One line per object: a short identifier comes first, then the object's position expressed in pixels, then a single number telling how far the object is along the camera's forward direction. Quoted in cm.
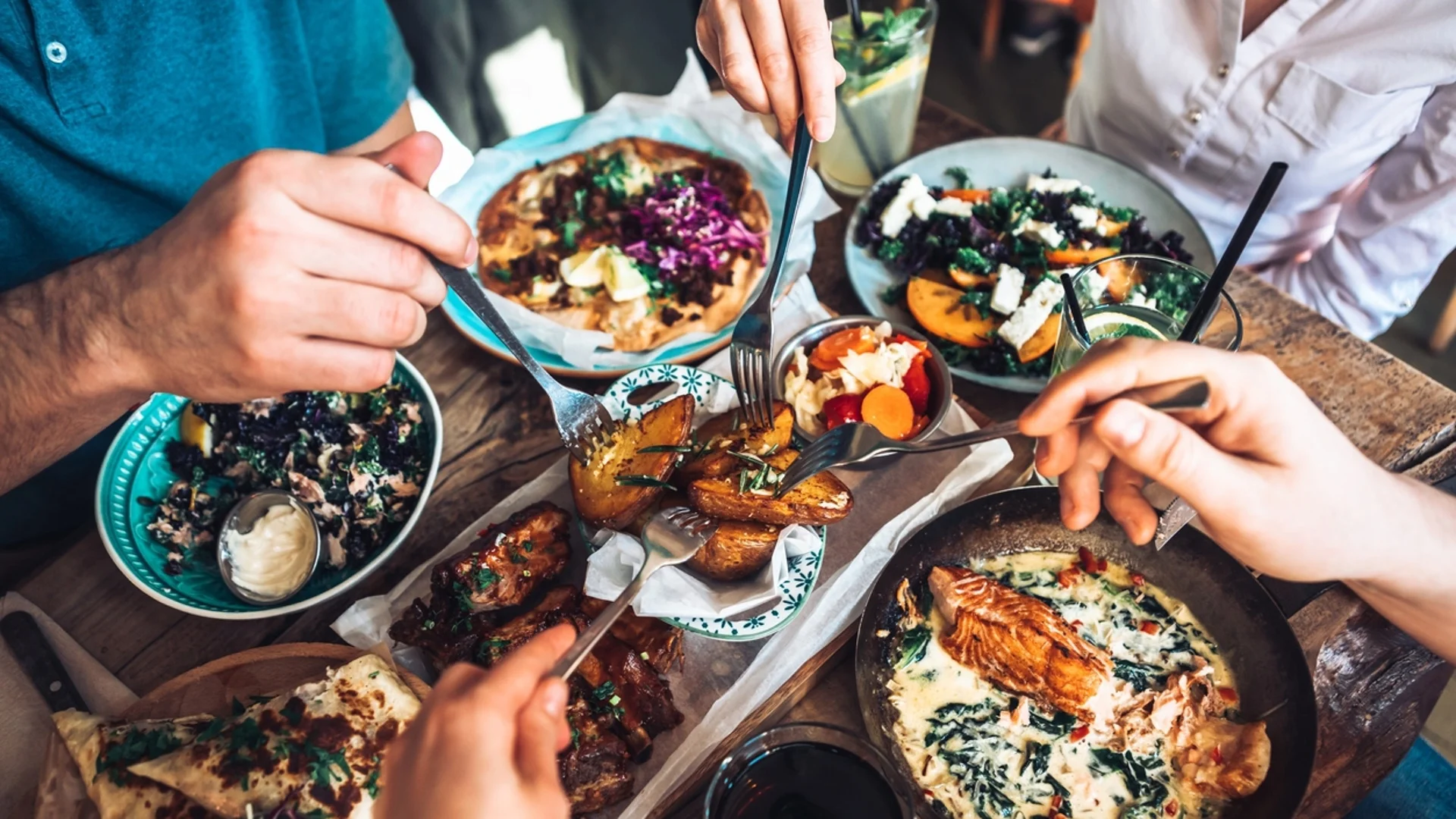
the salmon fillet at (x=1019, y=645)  60
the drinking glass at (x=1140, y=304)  68
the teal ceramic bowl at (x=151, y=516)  64
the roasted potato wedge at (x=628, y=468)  62
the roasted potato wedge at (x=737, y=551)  61
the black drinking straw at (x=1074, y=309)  66
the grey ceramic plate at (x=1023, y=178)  81
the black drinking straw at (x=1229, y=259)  62
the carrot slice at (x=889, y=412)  68
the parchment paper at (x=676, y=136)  94
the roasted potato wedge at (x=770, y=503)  61
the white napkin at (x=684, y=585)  60
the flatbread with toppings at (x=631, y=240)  85
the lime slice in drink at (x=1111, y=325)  69
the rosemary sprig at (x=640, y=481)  62
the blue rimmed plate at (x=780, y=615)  60
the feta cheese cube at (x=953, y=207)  84
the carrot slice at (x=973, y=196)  86
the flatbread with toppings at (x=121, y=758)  54
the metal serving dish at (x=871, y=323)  68
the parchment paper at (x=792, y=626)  61
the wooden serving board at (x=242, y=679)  59
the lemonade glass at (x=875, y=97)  86
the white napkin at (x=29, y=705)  60
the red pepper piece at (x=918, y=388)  70
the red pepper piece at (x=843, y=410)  68
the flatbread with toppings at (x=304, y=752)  53
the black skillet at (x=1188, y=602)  57
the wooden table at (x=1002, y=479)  62
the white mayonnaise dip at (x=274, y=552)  66
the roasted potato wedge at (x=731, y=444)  63
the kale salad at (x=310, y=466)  67
